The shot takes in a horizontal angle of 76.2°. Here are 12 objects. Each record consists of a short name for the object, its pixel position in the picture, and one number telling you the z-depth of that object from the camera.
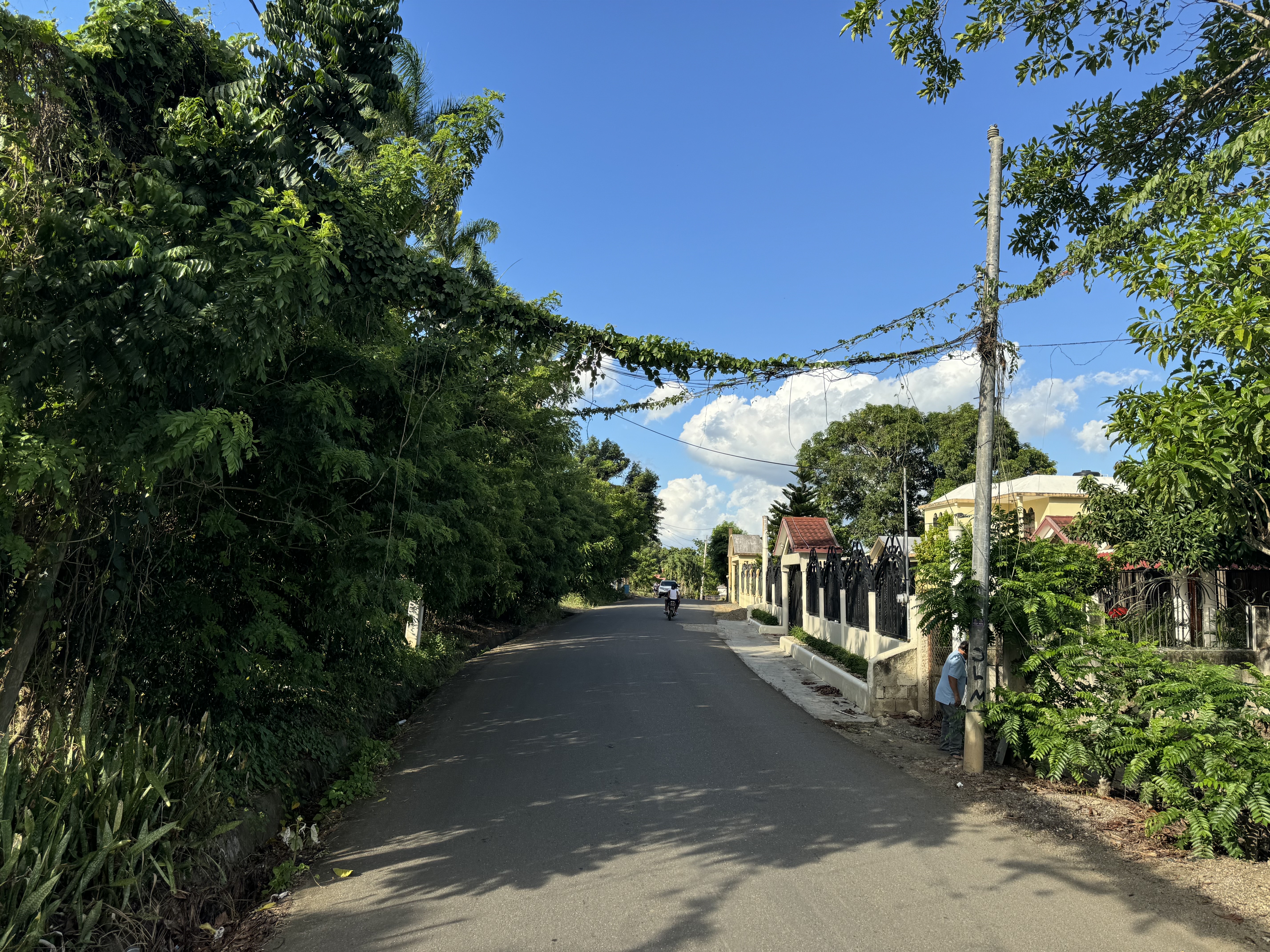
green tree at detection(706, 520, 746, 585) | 68.81
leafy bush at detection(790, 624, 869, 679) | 14.45
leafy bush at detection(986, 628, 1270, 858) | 5.83
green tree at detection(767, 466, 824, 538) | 48.00
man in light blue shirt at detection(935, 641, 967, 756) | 9.34
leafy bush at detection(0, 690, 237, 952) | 4.23
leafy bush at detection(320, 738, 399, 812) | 7.43
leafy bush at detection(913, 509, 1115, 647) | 8.24
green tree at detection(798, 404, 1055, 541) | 41.22
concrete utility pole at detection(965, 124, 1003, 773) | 8.43
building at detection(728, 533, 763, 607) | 39.00
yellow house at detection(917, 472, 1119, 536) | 20.17
